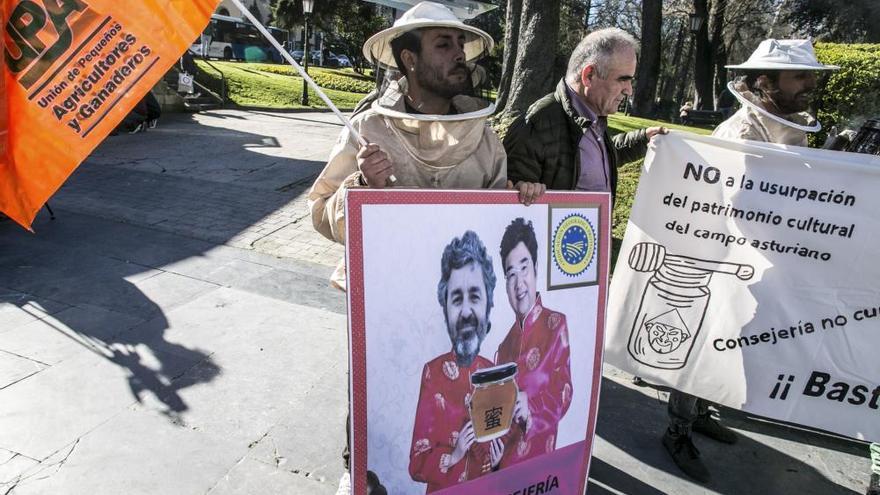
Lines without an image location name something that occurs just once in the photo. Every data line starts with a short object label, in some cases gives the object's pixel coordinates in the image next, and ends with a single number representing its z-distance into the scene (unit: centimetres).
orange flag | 178
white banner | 281
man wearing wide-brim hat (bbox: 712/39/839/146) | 297
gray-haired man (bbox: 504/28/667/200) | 263
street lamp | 1811
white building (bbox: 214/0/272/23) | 5355
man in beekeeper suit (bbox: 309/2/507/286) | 213
